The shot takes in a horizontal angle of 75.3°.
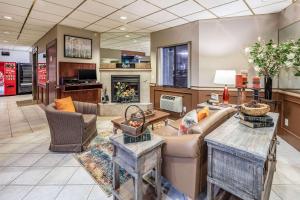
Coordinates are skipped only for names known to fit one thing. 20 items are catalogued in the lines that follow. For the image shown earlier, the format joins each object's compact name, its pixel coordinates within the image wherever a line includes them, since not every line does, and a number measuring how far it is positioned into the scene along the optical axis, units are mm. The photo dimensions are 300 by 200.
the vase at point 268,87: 3607
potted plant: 3307
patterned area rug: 2176
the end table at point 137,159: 1651
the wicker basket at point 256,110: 1931
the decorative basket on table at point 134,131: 1754
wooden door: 5449
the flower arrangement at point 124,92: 6047
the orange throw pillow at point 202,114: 2433
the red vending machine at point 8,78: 10211
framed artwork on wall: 5320
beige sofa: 1827
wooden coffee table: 3439
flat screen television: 5428
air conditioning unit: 5195
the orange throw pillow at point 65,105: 3388
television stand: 5180
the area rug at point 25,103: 7812
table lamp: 3598
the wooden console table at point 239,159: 1447
